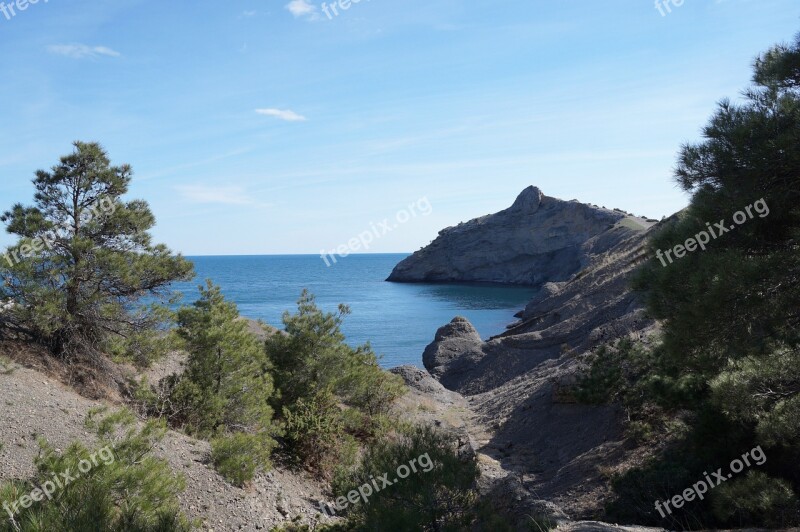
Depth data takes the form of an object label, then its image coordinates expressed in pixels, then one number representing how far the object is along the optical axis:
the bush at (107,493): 6.43
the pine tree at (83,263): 12.44
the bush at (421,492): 8.10
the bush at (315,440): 14.45
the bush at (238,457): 11.21
